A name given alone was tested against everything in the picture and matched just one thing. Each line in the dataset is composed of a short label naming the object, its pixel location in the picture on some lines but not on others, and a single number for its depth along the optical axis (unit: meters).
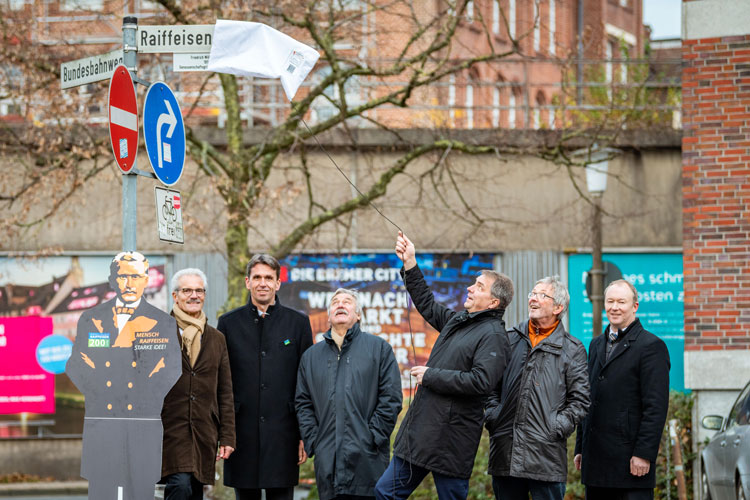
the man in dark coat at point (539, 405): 12.57
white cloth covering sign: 12.79
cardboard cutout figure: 11.41
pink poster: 29.94
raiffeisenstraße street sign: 12.99
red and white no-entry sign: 12.07
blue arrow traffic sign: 12.30
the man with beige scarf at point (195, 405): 12.84
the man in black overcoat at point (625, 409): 13.29
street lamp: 24.08
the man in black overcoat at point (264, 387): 13.70
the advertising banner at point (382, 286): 30.84
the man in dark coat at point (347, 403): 13.20
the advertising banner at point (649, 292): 30.84
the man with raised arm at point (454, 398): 12.34
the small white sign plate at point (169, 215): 12.12
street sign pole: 12.02
